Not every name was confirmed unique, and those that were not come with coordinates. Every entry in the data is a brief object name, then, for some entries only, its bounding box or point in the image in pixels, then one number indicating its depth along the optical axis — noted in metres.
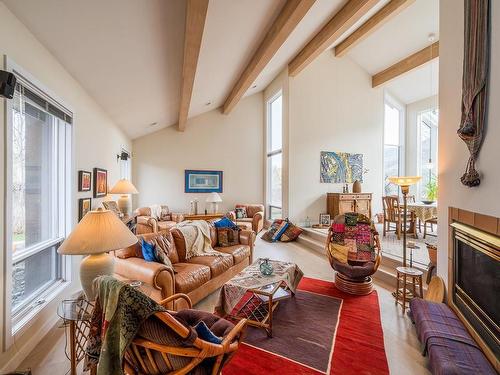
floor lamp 3.17
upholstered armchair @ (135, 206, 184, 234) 5.18
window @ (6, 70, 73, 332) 1.92
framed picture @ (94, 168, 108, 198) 3.59
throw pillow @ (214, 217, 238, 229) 4.04
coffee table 2.29
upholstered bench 1.50
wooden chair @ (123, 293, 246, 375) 1.16
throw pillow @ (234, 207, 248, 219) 6.84
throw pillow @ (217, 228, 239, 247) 3.91
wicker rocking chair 3.03
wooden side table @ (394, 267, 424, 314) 2.62
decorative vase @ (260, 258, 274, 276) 2.64
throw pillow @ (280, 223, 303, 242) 5.93
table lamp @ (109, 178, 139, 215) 4.14
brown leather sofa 2.38
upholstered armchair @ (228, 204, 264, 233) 6.11
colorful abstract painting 6.71
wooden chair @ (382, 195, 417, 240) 5.09
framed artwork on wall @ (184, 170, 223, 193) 7.18
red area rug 1.84
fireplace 1.64
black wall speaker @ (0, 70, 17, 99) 1.59
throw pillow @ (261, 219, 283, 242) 6.06
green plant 5.99
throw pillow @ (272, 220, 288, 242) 5.98
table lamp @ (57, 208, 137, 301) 1.71
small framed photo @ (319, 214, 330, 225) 6.30
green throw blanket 1.12
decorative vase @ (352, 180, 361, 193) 6.48
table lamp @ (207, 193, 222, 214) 6.71
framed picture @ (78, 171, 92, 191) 3.03
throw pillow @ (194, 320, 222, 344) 1.34
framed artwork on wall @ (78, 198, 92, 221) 3.04
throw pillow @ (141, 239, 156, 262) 2.59
